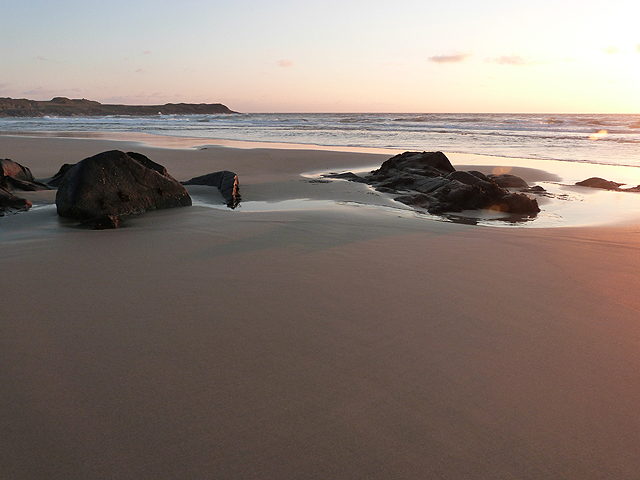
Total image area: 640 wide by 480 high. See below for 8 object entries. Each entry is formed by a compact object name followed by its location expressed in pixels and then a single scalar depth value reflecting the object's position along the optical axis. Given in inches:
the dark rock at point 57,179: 275.3
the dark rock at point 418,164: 333.1
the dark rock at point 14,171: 245.7
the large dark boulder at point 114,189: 173.9
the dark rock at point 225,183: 233.3
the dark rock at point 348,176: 332.7
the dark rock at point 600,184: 298.4
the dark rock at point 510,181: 309.4
